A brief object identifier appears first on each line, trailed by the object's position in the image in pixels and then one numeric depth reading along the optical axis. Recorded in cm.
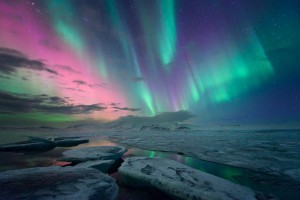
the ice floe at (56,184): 289
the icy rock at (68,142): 1379
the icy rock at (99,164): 528
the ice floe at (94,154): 635
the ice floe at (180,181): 310
